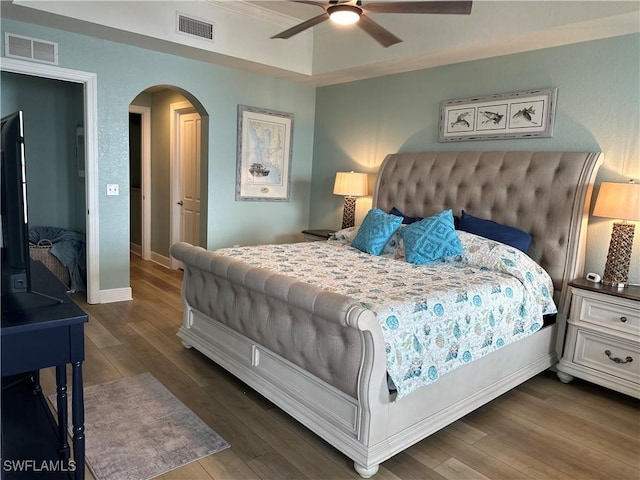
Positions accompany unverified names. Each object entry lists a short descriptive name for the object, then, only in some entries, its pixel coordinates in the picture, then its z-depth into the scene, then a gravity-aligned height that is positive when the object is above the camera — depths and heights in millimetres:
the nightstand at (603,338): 2756 -935
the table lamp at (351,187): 4609 -73
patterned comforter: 2096 -595
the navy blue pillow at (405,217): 4035 -319
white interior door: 5539 -71
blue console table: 1338 -537
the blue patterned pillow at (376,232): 3568 -418
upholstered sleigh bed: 2012 -803
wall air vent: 3496 +912
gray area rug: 2021 -1330
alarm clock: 3027 -580
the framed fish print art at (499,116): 3424 +580
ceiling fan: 2428 +978
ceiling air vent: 3910 +1283
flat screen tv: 1396 -153
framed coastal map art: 4944 +237
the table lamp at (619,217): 2762 -151
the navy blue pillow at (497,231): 3254 -337
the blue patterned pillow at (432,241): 3217 -418
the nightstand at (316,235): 4785 -616
